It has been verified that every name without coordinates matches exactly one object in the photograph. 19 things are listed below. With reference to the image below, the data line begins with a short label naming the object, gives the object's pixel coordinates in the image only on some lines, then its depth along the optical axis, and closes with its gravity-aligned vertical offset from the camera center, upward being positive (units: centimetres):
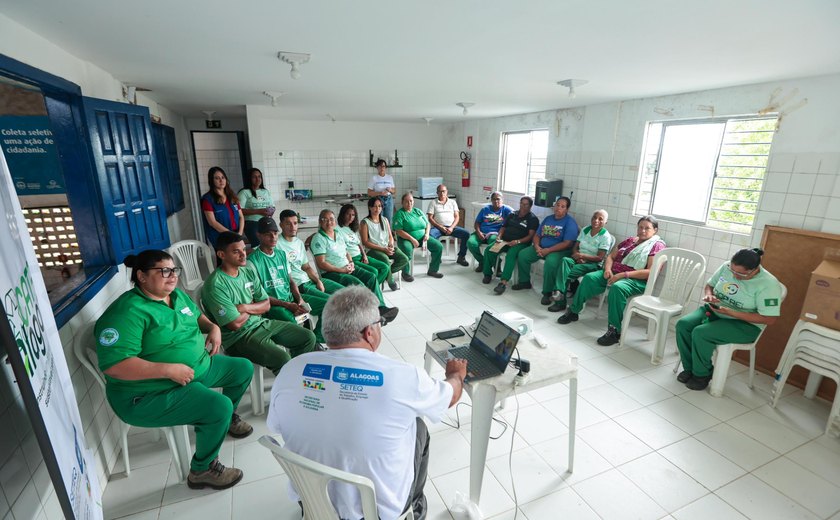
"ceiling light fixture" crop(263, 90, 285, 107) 412 +68
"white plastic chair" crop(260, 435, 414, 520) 111 -92
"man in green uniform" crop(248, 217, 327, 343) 291 -82
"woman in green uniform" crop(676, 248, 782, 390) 263 -99
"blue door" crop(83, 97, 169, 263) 257 -12
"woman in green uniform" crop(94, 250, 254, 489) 174 -93
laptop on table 181 -90
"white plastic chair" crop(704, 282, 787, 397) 275 -134
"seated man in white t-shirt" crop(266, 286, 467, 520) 120 -75
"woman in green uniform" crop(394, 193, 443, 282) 509 -91
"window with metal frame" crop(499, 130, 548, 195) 579 +5
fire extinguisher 727 -15
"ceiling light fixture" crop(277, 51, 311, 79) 243 +62
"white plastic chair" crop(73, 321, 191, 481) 190 -104
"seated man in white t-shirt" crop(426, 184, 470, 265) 576 -82
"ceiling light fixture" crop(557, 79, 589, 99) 311 +62
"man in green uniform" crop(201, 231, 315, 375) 242 -91
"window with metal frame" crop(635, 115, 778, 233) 334 -4
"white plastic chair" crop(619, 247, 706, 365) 323 -110
